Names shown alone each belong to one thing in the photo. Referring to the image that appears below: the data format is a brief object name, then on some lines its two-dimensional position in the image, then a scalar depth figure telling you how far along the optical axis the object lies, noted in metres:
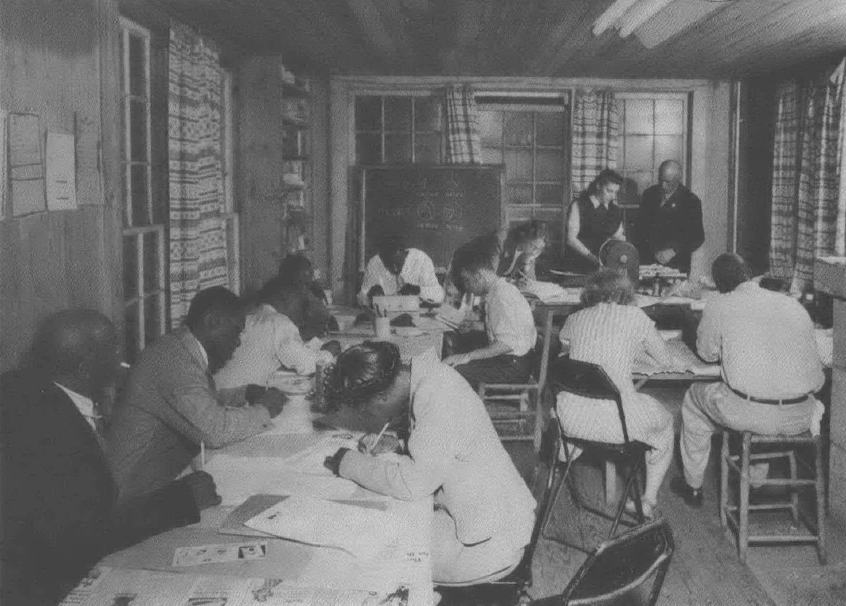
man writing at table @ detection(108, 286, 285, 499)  2.92
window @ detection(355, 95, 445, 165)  8.64
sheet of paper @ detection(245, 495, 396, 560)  2.16
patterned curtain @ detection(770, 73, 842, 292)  7.17
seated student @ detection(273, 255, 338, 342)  4.31
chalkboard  8.35
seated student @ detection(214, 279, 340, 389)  3.87
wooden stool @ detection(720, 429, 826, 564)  3.83
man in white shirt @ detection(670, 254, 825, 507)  3.93
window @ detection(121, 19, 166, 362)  4.65
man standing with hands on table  7.96
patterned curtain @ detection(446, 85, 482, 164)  8.40
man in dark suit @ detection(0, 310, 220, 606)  2.05
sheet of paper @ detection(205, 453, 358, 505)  2.53
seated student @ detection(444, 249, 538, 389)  5.03
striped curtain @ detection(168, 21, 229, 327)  4.91
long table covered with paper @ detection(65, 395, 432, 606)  1.92
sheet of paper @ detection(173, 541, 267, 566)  2.08
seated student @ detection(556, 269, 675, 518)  4.01
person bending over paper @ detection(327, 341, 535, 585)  2.50
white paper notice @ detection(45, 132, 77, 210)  3.10
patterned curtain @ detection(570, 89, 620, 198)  8.49
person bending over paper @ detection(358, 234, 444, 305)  6.48
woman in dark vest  7.65
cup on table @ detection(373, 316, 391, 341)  4.77
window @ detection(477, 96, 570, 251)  8.70
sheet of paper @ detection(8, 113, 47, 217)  2.80
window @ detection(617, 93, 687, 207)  8.73
